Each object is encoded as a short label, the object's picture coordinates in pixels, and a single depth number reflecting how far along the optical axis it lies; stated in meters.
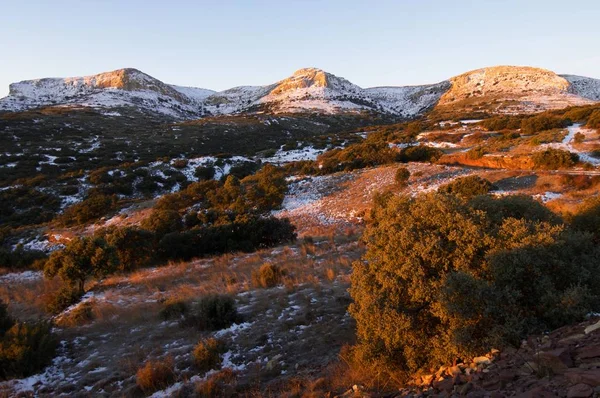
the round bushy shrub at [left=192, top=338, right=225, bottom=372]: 6.30
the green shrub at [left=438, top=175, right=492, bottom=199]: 17.30
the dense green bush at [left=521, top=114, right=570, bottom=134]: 35.75
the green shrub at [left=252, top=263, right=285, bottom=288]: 10.26
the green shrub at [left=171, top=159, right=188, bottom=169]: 39.46
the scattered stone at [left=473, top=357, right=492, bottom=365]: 4.24
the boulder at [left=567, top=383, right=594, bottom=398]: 2.78
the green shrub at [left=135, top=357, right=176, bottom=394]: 5.80
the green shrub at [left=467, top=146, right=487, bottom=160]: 27.86
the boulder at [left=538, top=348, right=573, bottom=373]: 3.41
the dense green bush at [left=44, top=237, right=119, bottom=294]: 11.08
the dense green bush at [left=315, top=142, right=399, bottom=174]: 30.86
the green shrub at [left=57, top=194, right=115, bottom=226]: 25.14
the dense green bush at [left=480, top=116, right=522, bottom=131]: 42.22
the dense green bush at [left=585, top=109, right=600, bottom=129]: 30.86
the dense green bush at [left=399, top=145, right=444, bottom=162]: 30.30
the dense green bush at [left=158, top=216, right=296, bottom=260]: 15.37
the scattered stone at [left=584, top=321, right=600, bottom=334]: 3.97
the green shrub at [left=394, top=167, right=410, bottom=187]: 22.06
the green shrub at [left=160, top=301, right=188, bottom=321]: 8.53
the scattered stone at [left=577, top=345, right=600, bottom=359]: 3.45
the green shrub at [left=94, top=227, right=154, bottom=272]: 14.48
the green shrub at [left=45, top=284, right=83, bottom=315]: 9.77
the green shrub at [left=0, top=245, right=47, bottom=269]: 17.80
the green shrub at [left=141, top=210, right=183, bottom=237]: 18.61
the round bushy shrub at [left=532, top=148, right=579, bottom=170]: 22.42
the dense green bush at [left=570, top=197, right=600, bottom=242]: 8.30
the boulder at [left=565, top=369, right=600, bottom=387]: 2.91
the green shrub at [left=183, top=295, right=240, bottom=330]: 7.87
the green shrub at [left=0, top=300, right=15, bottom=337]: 7.80
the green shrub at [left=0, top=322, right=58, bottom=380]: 6.45
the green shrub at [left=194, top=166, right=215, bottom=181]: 37.72
